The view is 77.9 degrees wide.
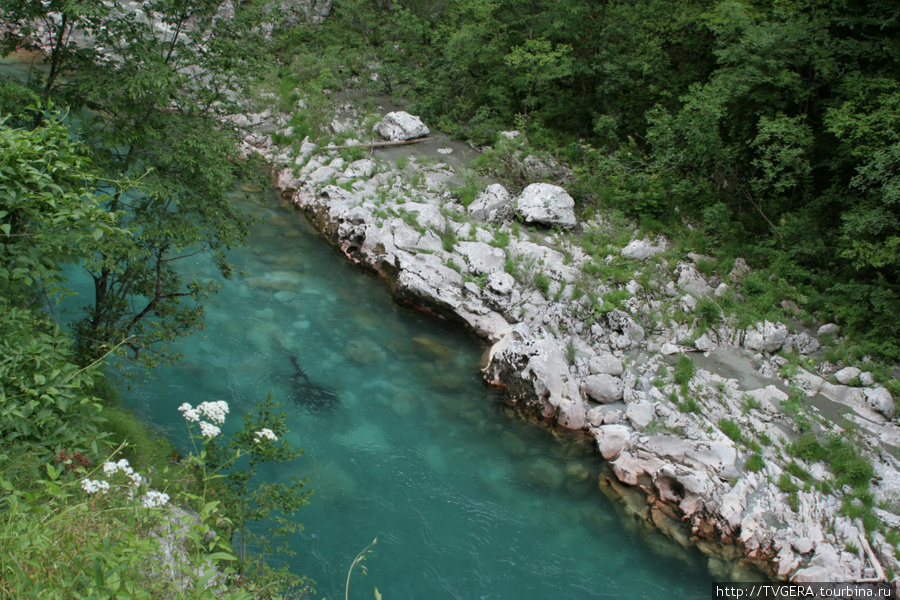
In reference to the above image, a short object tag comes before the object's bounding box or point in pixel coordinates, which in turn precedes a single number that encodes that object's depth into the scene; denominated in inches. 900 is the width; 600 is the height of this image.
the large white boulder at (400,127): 668.7
